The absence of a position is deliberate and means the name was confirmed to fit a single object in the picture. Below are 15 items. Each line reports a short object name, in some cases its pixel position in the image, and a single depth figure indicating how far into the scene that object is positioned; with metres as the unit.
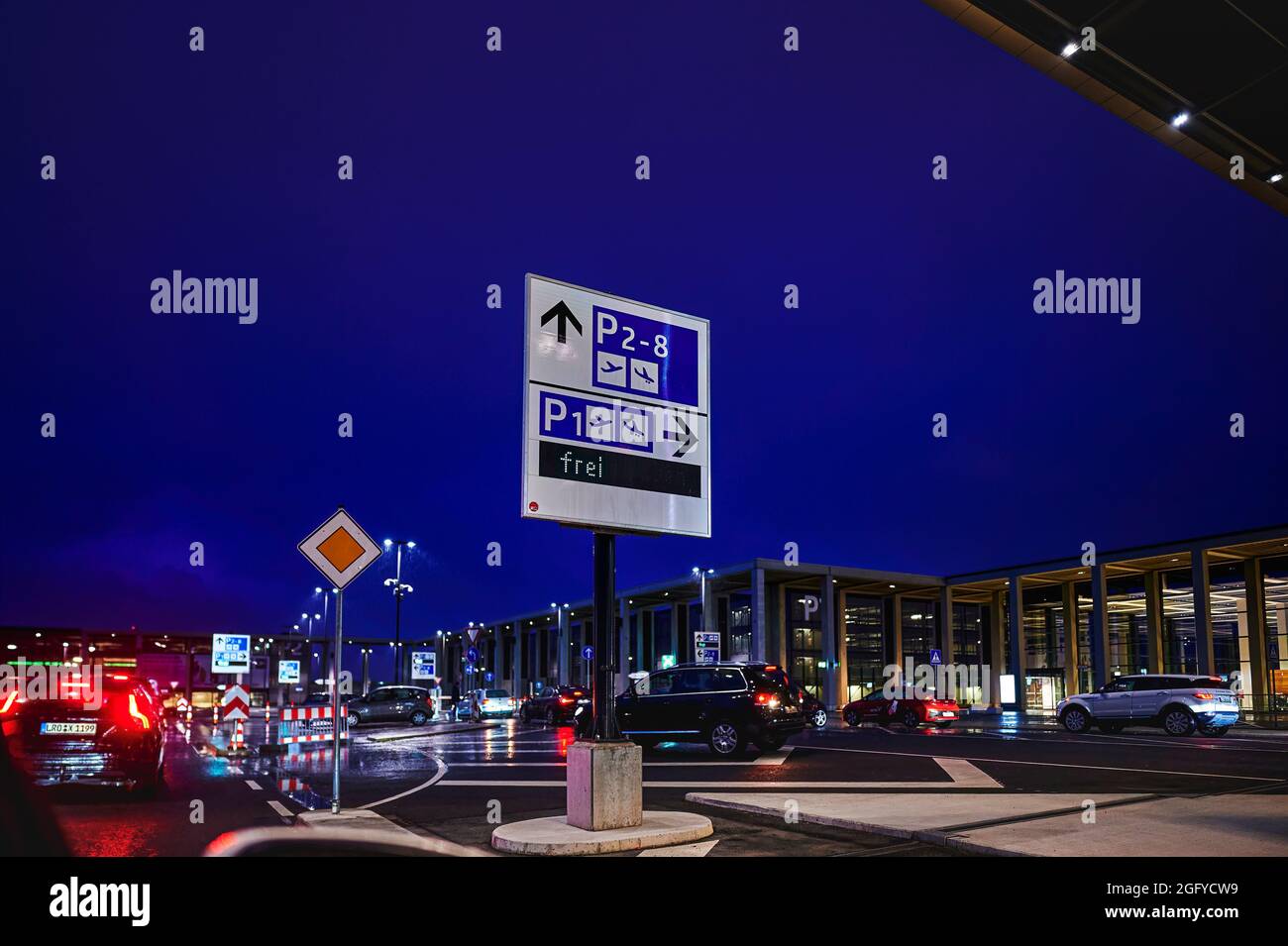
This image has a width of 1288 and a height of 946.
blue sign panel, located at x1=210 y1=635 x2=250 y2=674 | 30.09
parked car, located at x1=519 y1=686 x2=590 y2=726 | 35.38
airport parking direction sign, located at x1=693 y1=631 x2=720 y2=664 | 42.09
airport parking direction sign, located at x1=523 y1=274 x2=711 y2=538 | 9.34
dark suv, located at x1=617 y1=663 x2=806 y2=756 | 19.72
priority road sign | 11.41
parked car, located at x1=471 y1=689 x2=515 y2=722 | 46.19
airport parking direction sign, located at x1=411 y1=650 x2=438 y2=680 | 50.78
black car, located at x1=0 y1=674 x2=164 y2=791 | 12.66
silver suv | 26.58
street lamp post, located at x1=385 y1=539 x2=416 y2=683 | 46.84
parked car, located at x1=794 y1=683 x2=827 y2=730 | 25.66
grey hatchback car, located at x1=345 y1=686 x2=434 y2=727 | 39.34
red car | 31.02
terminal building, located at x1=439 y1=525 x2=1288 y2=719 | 46.75
